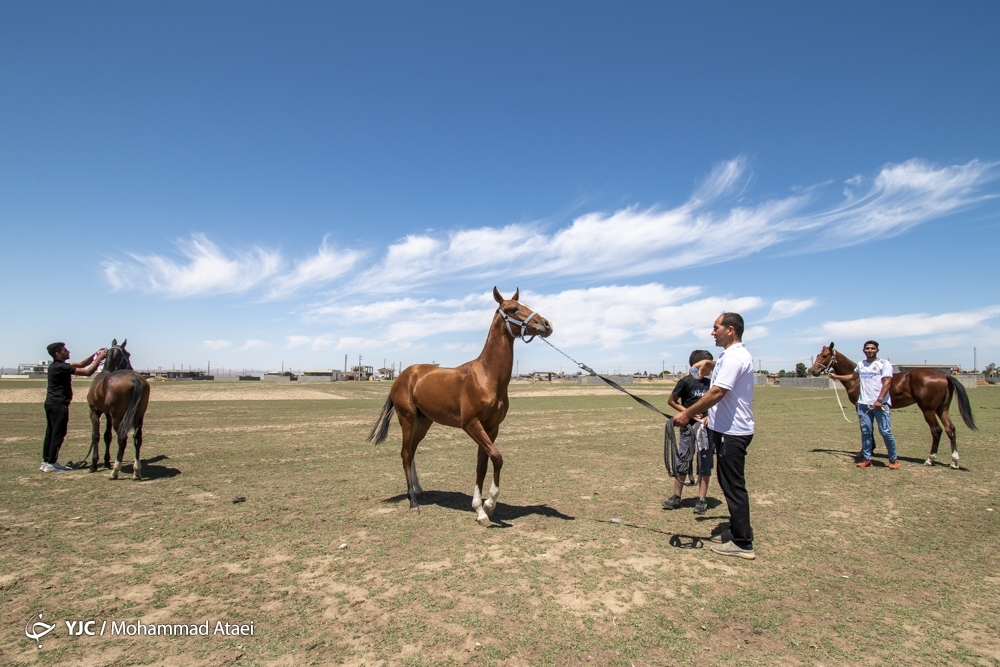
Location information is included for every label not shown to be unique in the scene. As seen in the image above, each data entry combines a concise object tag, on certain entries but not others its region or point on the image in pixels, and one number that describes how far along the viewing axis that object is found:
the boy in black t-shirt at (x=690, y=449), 6.97
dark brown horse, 8.48
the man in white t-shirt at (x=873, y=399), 9.59
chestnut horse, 6.28
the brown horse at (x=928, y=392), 10.36
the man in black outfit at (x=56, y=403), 8.70
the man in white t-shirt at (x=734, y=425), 5.02
